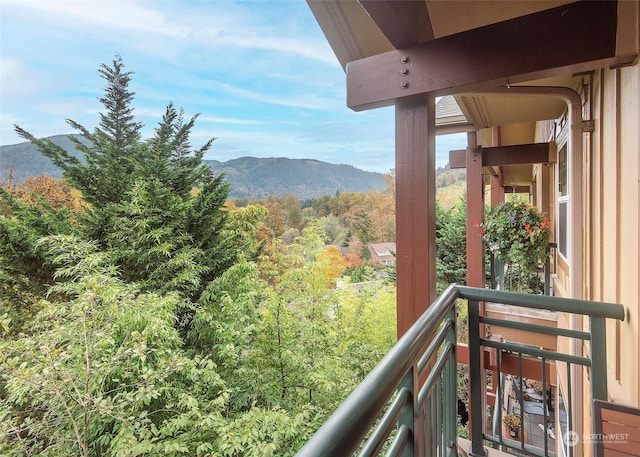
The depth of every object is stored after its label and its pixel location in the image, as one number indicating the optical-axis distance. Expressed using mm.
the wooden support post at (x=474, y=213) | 4363
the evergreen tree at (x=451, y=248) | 10742
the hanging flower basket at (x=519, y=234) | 3332
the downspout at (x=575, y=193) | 2172
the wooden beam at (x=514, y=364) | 3571
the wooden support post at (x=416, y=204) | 1445
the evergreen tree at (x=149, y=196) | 6668
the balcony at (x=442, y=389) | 530
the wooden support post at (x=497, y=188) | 6767
